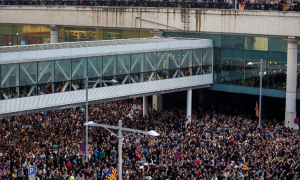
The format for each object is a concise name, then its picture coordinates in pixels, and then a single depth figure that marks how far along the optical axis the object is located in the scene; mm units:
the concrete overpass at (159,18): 53781
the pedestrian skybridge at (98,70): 39844
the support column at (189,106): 55016
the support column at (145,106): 56319
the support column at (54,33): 70406
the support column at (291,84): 53219
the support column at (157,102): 63531
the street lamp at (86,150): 39056
